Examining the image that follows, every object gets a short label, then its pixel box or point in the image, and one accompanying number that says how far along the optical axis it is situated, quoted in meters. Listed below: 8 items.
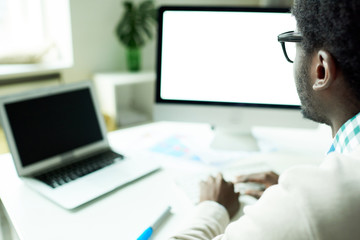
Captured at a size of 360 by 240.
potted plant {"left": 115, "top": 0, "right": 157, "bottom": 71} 2.83
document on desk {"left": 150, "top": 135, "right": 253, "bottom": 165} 1.11
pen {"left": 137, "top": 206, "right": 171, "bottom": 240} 0.68
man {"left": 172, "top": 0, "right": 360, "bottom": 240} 0.46
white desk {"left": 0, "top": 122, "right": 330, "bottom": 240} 0.71
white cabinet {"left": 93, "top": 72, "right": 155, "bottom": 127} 2.80
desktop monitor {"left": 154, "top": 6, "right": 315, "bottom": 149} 1.07
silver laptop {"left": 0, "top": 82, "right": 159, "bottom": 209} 0.85
